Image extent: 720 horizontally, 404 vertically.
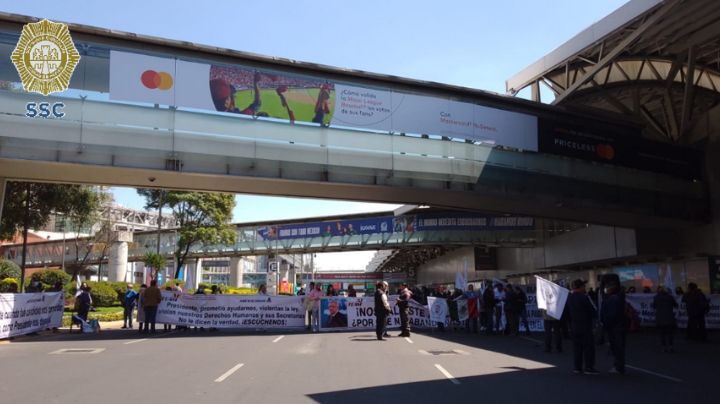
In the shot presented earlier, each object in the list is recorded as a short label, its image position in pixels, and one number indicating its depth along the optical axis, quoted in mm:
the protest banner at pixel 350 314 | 21484
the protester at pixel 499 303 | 20750
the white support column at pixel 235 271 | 64062
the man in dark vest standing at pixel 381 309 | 17969
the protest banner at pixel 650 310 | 20703
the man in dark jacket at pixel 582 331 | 10844
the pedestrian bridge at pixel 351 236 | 41009
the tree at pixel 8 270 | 31656
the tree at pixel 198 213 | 41344
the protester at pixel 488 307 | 20297
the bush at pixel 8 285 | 26344
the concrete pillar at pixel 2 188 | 20266
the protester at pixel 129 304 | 22359
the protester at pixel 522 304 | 19672
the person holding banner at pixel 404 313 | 18906
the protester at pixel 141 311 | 20356
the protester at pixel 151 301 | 19828
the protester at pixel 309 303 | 21516
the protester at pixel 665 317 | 15070
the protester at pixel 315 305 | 21406
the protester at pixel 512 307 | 19562
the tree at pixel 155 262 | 38688
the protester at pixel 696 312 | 18469
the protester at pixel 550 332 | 14648
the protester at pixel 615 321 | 11031
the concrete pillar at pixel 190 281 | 37144
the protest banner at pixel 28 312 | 17547
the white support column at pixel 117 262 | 46469
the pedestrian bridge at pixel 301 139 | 19125
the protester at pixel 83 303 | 20641
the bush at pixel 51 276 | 30828
